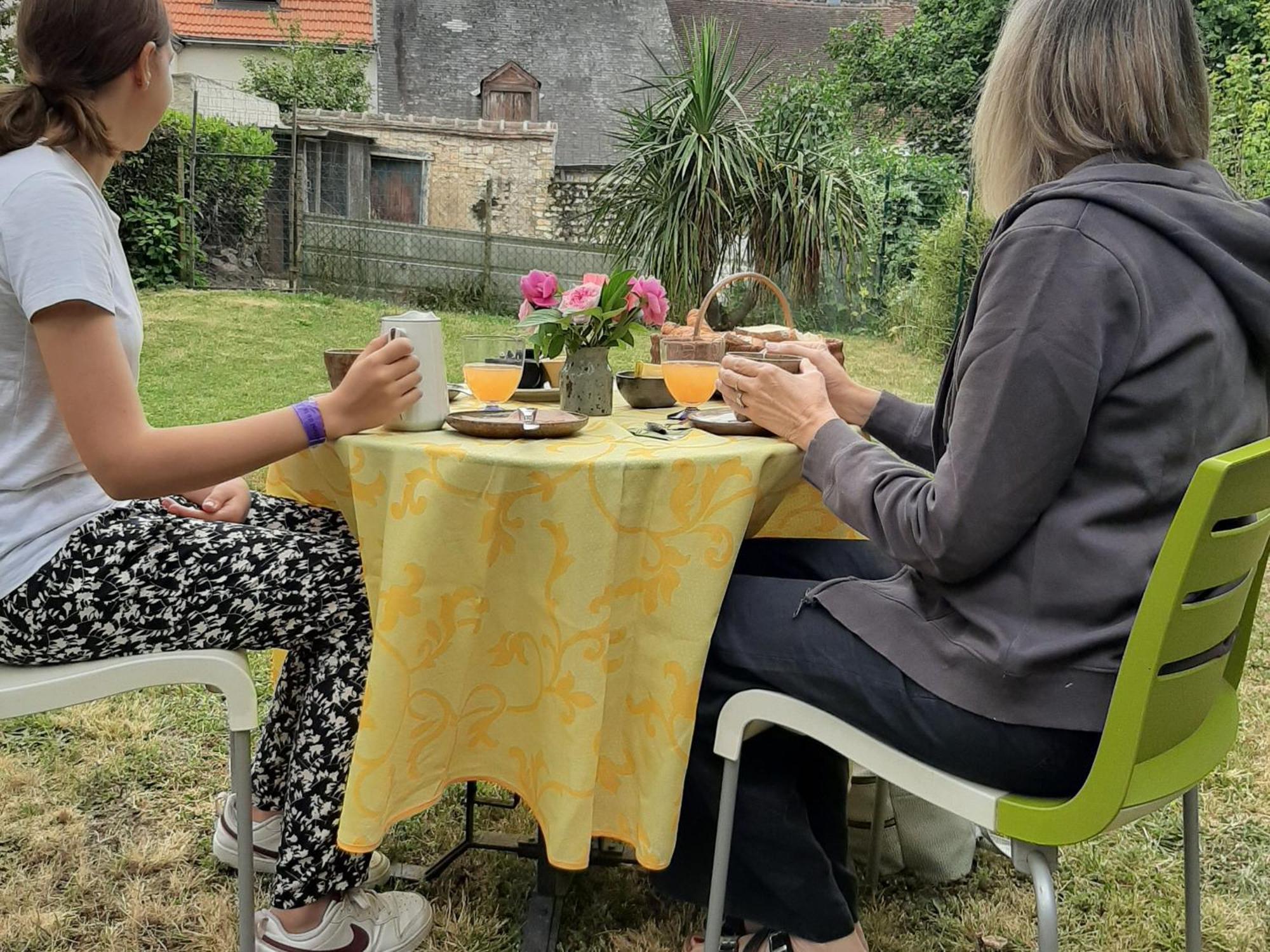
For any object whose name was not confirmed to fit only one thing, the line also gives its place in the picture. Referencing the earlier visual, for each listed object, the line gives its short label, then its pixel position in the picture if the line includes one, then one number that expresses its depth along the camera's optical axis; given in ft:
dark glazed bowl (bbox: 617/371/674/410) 6.80
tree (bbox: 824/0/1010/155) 61.87
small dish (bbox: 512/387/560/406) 6.99
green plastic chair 3.73
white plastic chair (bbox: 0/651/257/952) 4.87
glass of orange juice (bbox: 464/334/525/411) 6.19
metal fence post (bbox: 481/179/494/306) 43.04
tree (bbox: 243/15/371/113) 66.85
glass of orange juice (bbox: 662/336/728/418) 6.47
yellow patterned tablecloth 4.91
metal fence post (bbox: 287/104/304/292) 41.98
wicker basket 6.67
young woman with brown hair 4.58
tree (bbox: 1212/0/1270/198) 21.44
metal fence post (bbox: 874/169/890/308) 41.24
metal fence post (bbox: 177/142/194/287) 38.50
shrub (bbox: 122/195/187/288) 37.17
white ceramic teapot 5.21
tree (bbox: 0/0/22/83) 29.01
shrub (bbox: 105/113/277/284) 37.42
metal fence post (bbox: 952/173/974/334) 29.48
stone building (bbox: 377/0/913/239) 79.41
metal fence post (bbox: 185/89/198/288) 38.67
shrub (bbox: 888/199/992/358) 30.04
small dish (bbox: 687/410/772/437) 5.67
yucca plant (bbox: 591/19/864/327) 23.76
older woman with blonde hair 3.94
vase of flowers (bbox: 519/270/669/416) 6.17
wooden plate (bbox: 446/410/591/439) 5.28
